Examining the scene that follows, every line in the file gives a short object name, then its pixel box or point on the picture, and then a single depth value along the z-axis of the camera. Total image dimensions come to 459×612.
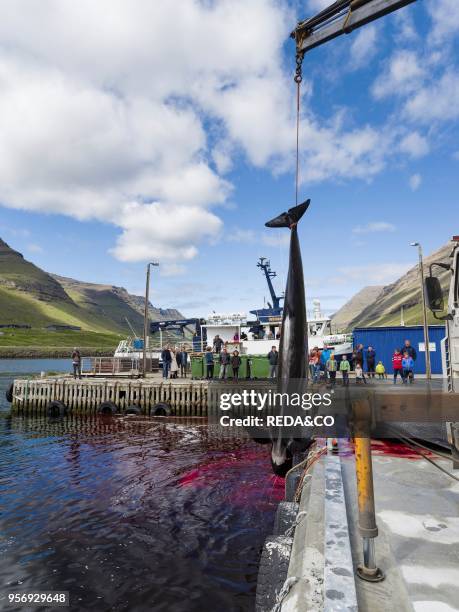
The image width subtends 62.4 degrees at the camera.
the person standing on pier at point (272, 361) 22.34
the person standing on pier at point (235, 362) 23.19
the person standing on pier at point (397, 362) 20.56
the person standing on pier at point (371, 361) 23.97
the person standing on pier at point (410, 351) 19.70
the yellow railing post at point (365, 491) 3.00
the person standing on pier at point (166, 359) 25.69
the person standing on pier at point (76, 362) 25.90
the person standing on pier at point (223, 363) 23.84
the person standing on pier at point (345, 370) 20.73
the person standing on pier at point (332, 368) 21.95
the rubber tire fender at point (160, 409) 21.64
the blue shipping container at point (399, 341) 26.44
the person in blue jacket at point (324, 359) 25.20
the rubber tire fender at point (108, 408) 22.73
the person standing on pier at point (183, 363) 28.34
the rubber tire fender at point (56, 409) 23.02
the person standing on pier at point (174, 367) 26.39
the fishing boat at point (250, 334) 28.94
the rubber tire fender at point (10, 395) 26.22
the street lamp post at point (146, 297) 27.31
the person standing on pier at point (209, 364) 24.66
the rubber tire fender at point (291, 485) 6.96
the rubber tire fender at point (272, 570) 3.78
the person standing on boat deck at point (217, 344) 27.80
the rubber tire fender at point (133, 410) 22.03
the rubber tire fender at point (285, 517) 5.42
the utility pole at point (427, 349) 22.61
